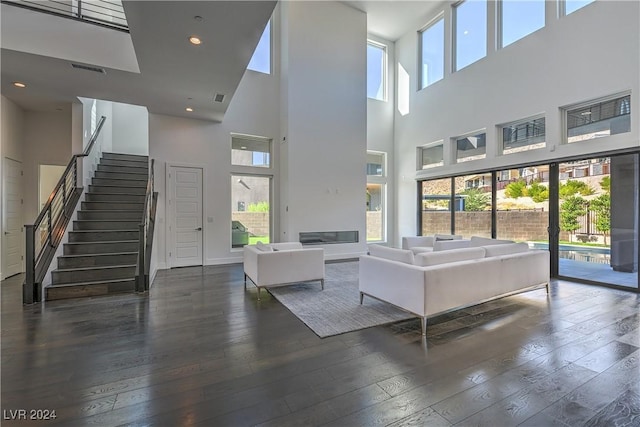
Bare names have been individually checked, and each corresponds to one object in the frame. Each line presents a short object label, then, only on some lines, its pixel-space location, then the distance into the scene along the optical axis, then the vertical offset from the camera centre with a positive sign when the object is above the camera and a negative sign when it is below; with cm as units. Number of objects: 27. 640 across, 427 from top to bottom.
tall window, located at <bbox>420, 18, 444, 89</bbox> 826 +471
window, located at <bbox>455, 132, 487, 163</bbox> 708 +170
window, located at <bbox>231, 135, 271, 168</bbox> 746 +163
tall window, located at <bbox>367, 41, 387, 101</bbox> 958 +475
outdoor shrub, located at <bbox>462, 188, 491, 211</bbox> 709 +37
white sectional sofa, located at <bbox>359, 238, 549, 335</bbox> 317 -74
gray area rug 334 -124
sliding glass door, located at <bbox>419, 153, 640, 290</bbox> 477 +6
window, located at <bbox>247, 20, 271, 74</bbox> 770 +419
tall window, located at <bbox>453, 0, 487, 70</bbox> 709 +461
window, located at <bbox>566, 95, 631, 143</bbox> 475 +165
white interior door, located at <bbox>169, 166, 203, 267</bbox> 664 -6
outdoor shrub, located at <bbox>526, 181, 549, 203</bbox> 587 +48
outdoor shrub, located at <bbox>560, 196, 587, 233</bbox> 530 +6
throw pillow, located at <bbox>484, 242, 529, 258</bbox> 407 -49
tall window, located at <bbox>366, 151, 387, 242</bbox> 945 +62
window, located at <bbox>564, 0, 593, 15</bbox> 516 +379
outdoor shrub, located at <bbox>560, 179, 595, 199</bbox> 522 +48
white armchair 443 -81
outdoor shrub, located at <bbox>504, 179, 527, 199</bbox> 629 +57
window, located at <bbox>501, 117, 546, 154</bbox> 593 +169
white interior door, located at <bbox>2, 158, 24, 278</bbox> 552 -10
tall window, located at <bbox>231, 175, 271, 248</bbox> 745 +10
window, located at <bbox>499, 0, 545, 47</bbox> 594 +418
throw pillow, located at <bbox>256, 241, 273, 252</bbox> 486 -56
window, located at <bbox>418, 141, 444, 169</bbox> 824 +172
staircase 452 -43
